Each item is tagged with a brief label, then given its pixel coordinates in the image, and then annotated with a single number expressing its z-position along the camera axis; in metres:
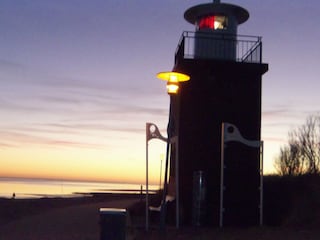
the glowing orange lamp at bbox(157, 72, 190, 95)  13.24
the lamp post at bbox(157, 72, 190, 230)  13.24
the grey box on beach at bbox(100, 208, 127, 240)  10.78
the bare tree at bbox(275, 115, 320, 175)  40.48
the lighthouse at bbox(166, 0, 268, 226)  19.44
